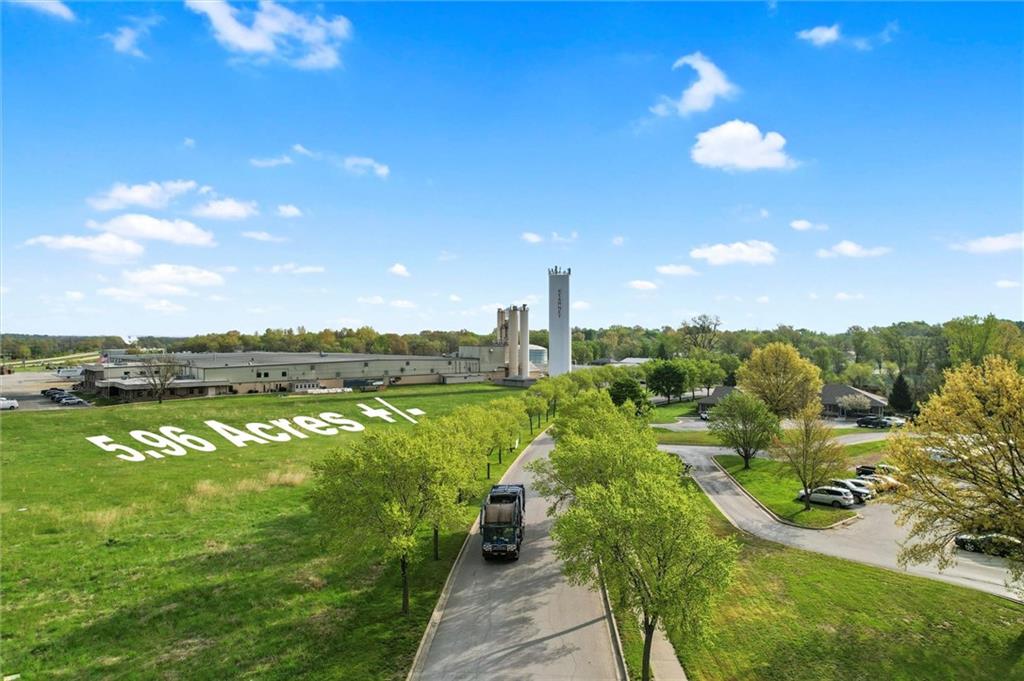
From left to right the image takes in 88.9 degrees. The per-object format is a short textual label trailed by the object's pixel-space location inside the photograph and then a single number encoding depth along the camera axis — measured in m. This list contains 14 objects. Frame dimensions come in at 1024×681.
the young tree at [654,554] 16.27
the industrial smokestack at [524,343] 116.00
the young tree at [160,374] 75.38
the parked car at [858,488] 37.31
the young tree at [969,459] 20.89
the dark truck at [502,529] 26.48
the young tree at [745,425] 46.88
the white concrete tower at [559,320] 107.00
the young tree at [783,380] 67.12
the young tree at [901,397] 74.50
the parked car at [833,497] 36.25
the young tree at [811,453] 36.38
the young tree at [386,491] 21.61
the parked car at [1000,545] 21.87
